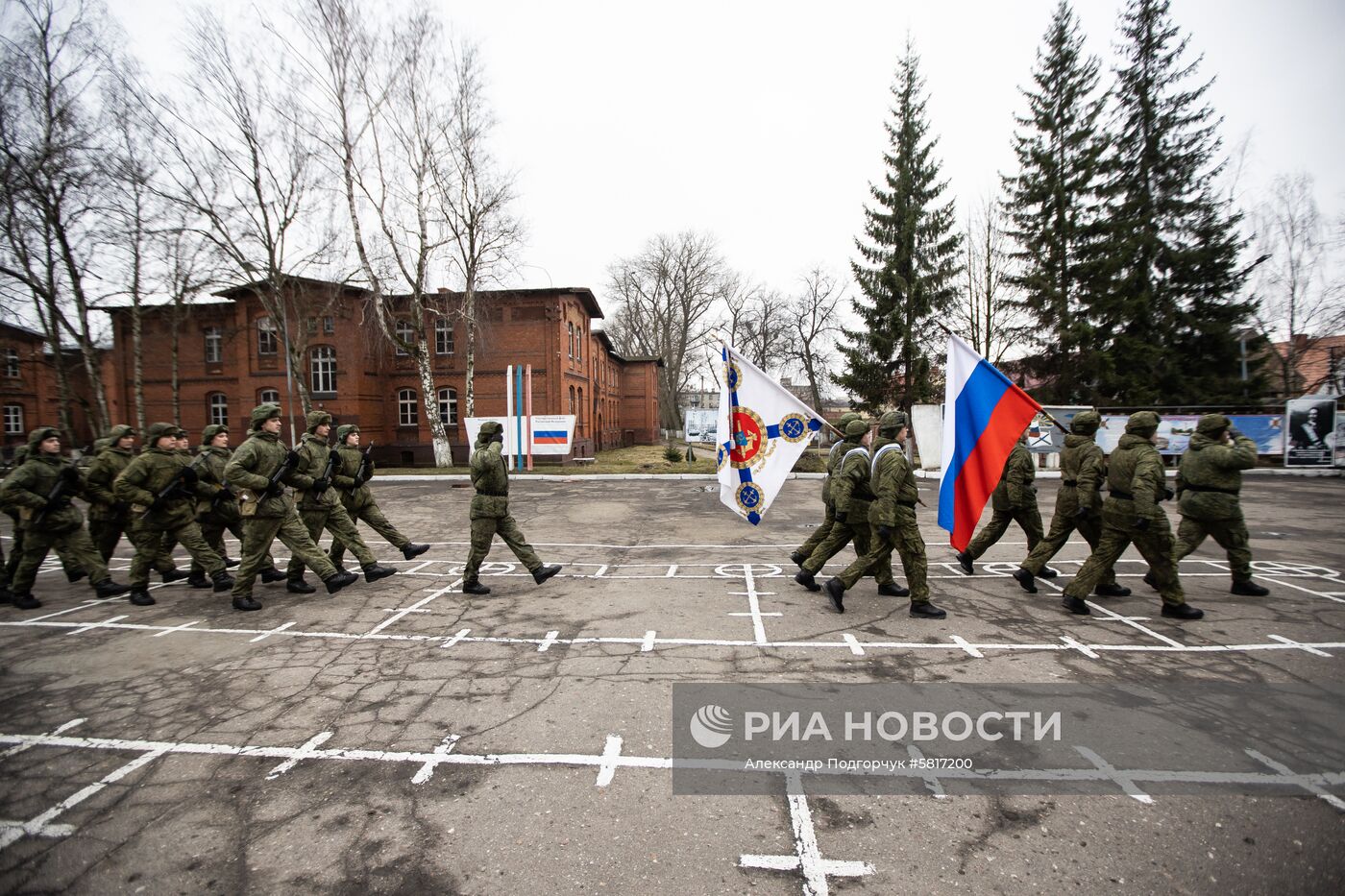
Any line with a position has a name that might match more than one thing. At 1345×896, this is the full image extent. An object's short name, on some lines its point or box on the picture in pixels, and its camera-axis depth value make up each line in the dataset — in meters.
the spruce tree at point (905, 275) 24.89
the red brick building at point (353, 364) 29.09
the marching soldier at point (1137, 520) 5.45
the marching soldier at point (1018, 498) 6.85
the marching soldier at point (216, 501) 7.36
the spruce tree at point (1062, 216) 23.89
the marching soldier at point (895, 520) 5.77
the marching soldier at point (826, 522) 6.72
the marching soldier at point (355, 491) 7.39
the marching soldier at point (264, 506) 6.32
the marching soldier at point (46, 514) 6.52
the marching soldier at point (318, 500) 6.91
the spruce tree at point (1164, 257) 23.14
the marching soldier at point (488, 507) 6.77
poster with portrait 19.00
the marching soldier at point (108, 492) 7.19
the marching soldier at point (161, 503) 6.71
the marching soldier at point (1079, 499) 6.37
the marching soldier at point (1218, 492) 6.25
